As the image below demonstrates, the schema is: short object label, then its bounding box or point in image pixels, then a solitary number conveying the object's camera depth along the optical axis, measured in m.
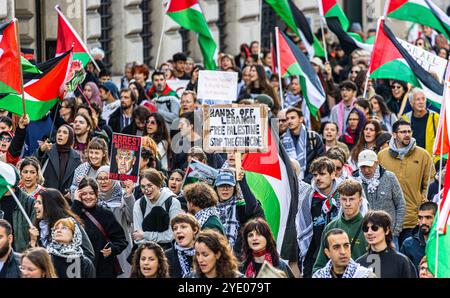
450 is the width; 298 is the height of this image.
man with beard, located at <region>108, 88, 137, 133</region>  19.02
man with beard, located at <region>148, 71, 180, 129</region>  19.17
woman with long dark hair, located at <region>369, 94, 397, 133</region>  19.08
